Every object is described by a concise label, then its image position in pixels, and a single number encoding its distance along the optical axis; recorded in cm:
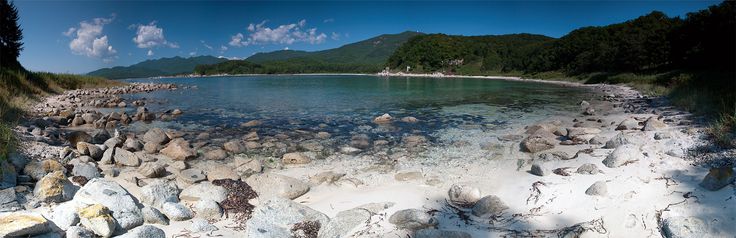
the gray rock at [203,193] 721
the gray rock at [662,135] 968
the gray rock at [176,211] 609
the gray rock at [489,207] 626
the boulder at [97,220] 506
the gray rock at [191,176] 871
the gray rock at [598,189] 611
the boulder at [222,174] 890
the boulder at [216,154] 1122
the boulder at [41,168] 731
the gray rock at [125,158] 987
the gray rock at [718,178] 546
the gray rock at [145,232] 499
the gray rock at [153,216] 582
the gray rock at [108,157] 984
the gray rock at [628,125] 1302
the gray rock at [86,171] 809
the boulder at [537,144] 1101
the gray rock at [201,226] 567
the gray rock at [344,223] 558
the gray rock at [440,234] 515
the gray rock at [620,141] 965
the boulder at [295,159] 1054
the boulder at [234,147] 1197
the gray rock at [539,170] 790
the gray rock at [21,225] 423
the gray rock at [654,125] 1170
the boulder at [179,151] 1095
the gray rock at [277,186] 773
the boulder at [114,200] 558
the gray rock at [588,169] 742
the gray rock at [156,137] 1305
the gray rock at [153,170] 877
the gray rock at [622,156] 764
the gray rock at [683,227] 458
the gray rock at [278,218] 558
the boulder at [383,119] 1837
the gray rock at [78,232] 477
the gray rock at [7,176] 642
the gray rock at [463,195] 690
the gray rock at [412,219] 570
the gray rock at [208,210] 639
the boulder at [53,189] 603
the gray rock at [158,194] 672
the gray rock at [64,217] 504
